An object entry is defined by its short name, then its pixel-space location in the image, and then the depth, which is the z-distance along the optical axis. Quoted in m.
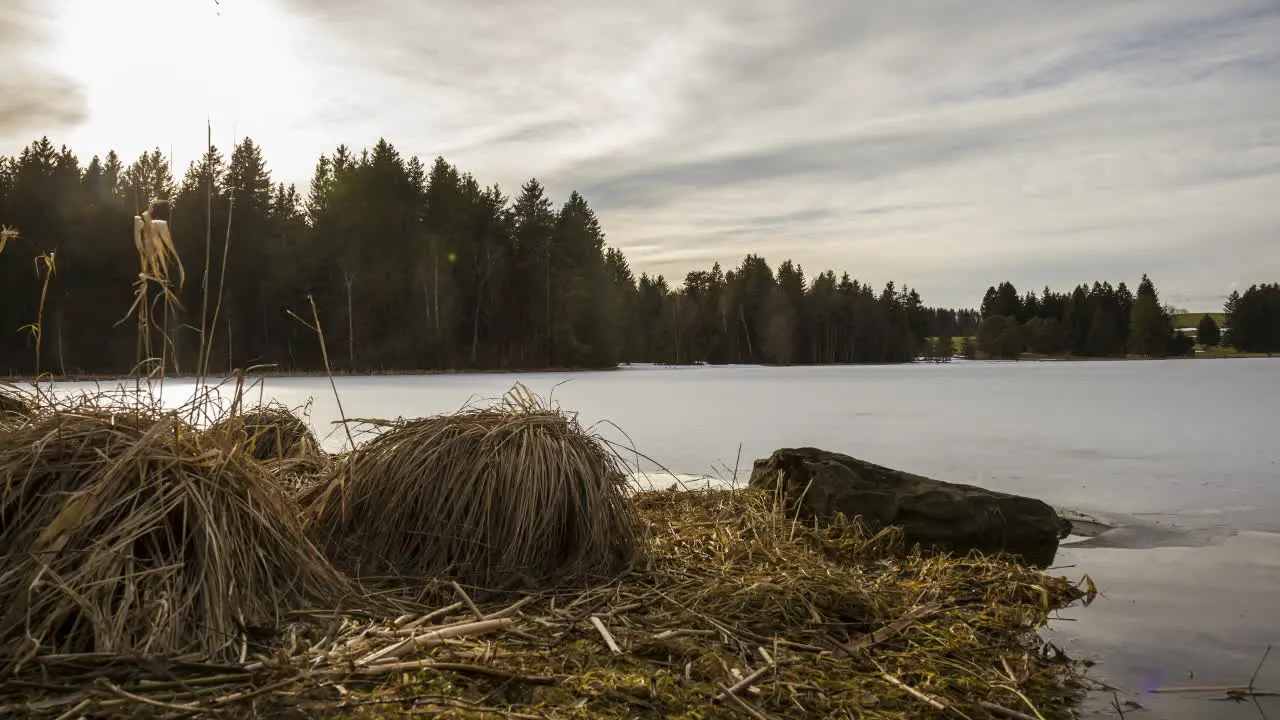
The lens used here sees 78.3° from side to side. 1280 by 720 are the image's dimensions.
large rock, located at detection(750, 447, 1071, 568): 4.02
